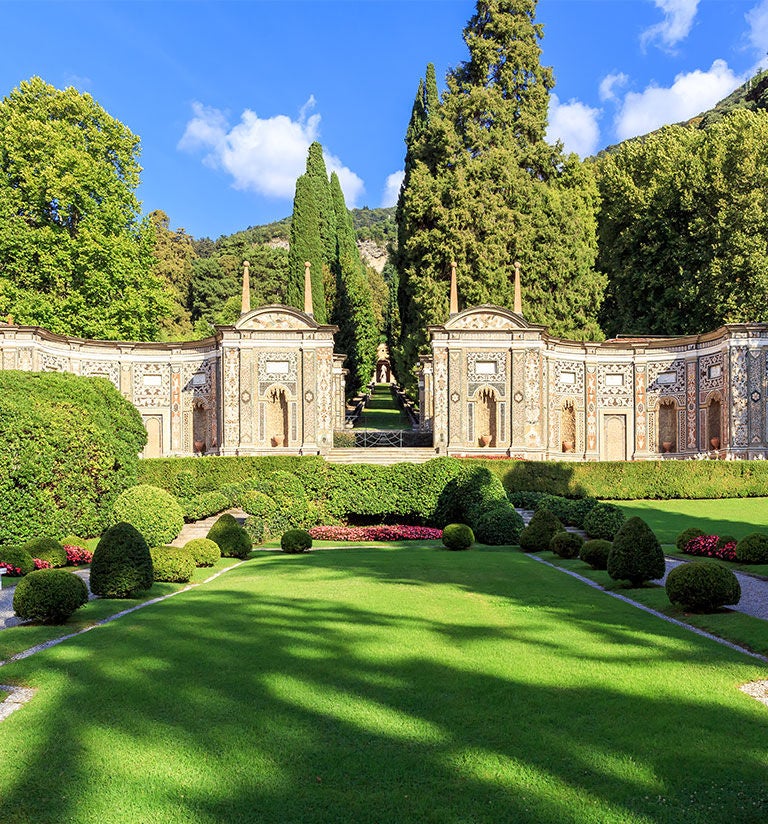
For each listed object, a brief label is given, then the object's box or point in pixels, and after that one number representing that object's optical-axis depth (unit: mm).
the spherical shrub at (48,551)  18062
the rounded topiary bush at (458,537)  19938
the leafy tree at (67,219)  38500
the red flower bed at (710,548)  17234
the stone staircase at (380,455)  33938
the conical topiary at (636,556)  13445
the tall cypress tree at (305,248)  52656
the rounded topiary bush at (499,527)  21250
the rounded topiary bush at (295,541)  20422
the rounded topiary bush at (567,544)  18031
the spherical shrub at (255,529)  23172
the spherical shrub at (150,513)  20516
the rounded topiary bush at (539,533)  19734
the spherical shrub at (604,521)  18984
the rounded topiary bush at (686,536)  18359
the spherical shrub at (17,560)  16906
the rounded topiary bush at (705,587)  11109
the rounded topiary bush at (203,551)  17656
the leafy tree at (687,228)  45344
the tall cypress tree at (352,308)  59625
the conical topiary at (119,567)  13500
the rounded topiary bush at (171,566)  15359
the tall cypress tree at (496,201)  44719
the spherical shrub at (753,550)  16188
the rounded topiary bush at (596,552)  16125
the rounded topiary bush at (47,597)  11164
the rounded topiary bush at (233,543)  19789
